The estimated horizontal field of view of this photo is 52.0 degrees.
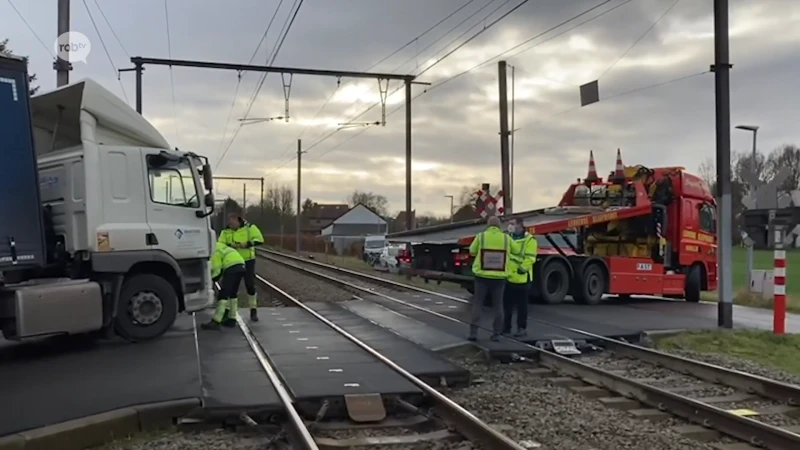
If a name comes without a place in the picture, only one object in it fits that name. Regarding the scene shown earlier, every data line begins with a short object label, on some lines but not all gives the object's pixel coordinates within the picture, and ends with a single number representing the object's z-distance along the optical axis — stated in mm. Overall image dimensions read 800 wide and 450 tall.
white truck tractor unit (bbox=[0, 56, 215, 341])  9516
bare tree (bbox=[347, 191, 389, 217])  129038
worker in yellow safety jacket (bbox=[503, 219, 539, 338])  12203
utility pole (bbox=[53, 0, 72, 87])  16219
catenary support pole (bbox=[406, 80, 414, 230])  32325
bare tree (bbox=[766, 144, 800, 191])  73062
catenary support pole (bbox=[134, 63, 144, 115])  27172
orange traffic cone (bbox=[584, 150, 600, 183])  19984
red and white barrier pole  13345
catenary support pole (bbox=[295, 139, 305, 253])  60812
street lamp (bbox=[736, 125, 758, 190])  27995
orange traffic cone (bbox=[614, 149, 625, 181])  19453
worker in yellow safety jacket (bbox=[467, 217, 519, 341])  11742
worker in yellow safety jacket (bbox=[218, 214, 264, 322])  13414
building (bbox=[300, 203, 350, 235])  125750
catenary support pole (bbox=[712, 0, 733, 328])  14188
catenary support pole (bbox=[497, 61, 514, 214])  24594
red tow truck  17203
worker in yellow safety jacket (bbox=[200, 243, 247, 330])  12742
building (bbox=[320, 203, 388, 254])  112625
